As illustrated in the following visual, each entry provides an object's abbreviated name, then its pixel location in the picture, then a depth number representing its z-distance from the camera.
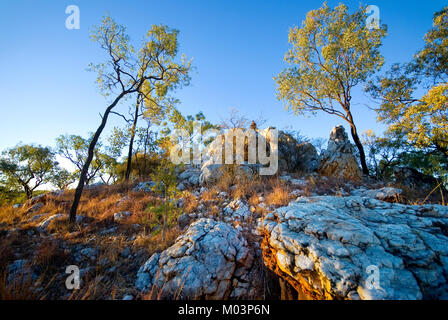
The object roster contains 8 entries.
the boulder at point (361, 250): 1.72
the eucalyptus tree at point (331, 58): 10.55
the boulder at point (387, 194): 4.96
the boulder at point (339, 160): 9.73
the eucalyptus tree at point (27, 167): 15.84
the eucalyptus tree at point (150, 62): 7.86
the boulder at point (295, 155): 11.26
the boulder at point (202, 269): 2.45
